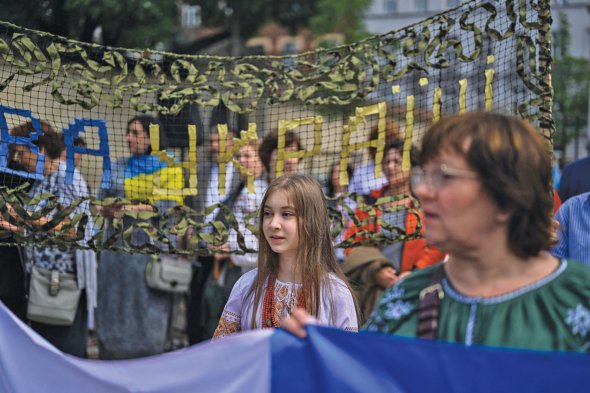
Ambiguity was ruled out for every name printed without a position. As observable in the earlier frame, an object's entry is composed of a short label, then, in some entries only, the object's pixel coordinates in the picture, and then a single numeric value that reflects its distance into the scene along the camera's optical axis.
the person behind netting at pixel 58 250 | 5.16
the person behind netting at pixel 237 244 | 5.43
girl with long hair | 3.85
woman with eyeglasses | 2.31
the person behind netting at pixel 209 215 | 5.52
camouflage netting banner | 5.04
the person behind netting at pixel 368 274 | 6.12
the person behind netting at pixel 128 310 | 6.93
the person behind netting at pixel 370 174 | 5.51
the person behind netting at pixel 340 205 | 5.28
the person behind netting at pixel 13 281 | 5.86
